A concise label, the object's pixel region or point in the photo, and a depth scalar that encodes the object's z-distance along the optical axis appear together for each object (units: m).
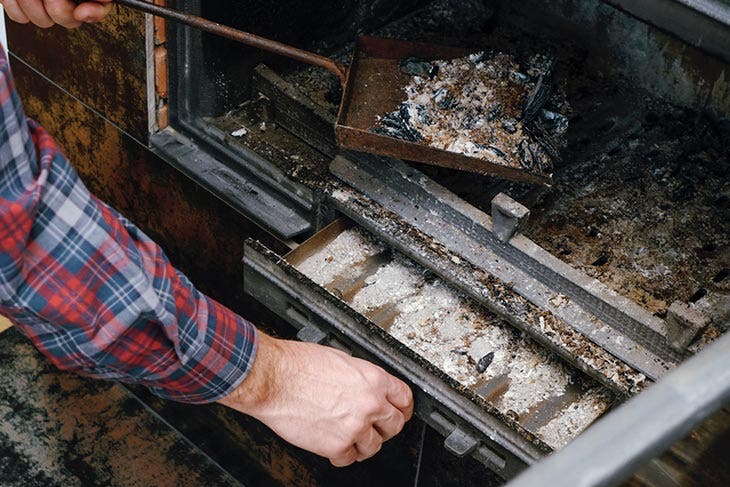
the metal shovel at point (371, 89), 2.15
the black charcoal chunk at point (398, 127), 2.22
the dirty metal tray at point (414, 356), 1.85
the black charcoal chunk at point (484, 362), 2.02
